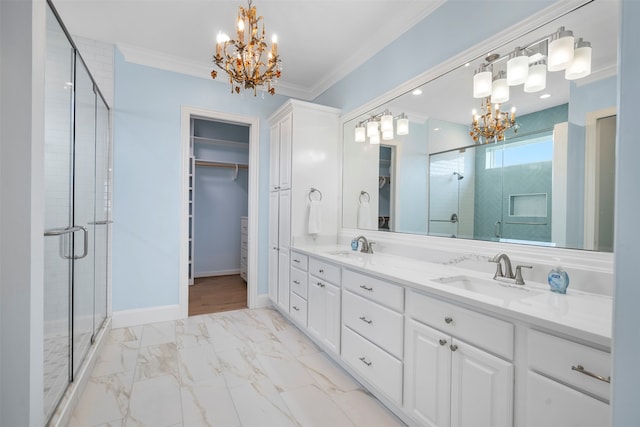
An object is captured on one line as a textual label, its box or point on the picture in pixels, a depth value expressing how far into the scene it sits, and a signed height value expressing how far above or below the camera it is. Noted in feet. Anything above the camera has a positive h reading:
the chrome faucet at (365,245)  8.89 -0.99
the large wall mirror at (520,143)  4.45 +1.40
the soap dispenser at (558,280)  4.47 -1.00
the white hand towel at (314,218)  10.28 -0.22
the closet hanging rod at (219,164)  16.48 +2.68
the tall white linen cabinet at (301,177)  10.43 +1.28
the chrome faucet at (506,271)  5.06 -1.00
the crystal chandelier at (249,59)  6.11 +3.31
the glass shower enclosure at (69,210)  5.10 -0.04
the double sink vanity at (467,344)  3.19 -1.86
